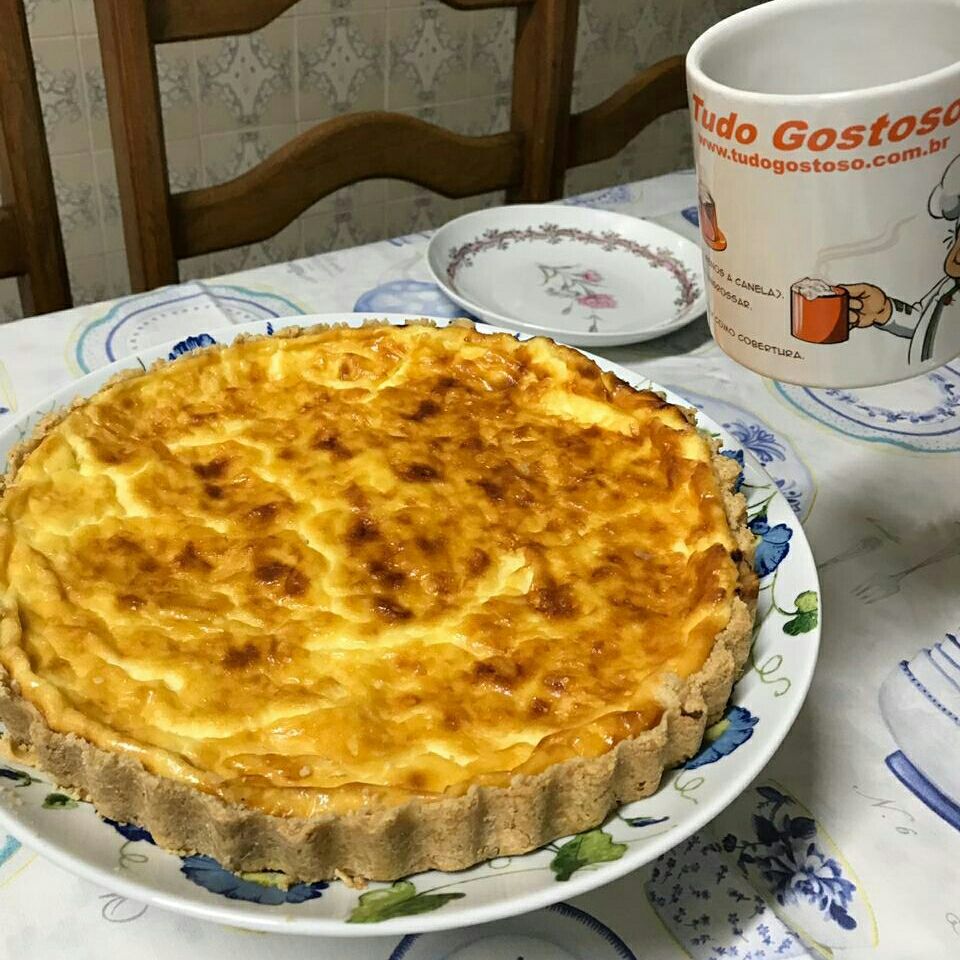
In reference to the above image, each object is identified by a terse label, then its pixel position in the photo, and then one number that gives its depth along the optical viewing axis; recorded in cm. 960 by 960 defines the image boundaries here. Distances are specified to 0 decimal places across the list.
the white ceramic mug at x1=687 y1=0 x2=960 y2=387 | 33
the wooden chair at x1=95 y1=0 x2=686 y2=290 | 78
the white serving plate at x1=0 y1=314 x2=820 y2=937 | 34
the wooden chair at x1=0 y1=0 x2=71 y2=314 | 75
